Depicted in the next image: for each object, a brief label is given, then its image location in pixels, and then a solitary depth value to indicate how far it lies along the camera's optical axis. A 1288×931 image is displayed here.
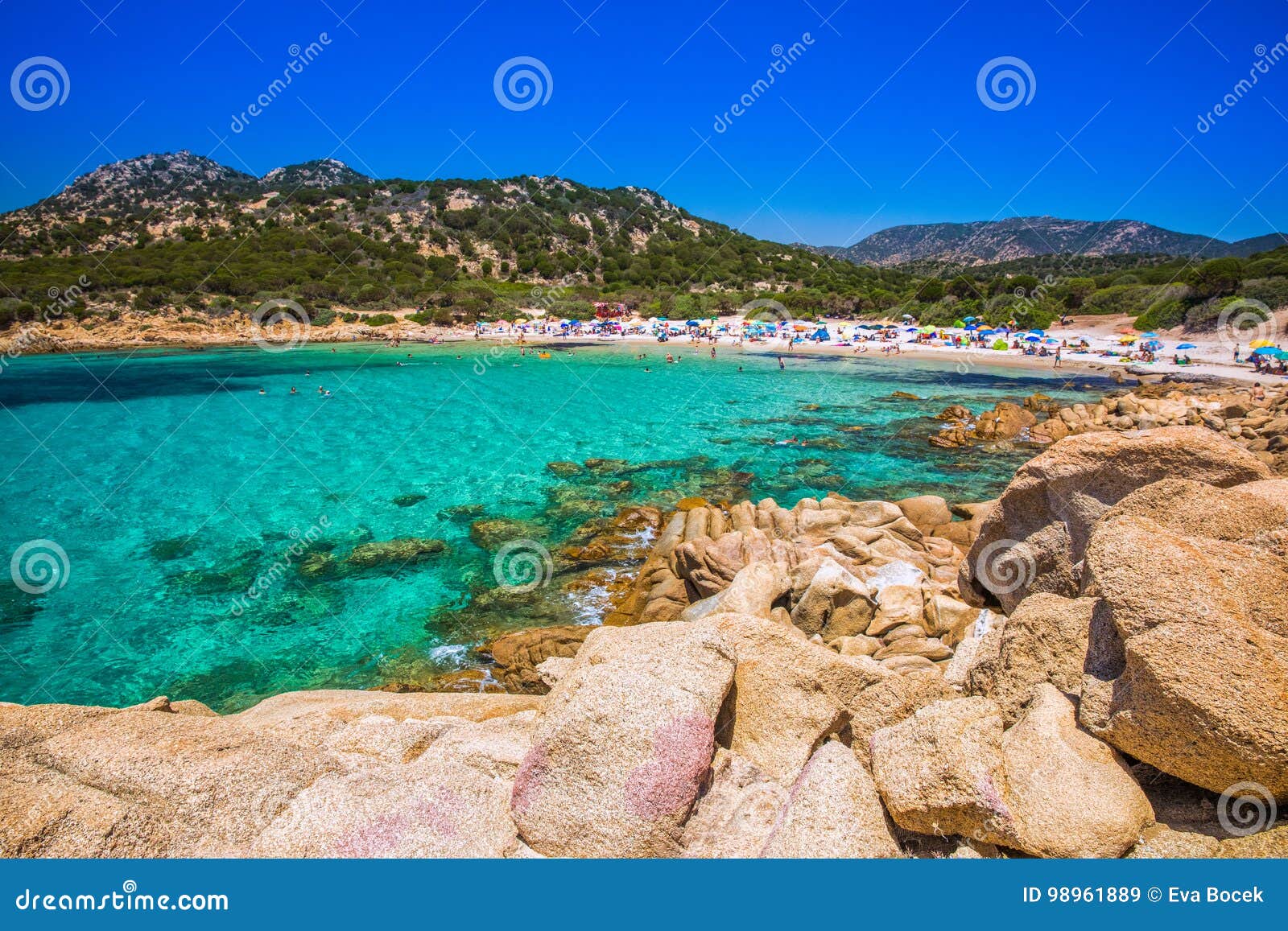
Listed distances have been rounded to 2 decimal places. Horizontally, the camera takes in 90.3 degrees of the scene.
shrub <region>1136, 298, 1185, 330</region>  47.38
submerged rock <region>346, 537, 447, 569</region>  14.16
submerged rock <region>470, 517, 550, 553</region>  14.93
